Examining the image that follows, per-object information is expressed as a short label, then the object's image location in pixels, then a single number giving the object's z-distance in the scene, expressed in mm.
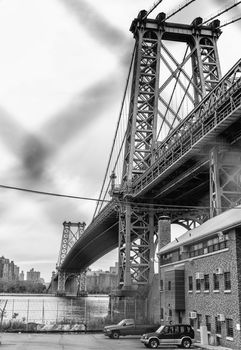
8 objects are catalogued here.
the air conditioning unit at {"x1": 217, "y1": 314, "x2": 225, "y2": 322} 28438
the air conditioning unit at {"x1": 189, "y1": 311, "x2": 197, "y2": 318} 33197
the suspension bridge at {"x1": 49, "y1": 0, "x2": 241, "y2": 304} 54594
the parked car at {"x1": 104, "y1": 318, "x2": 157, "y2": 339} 37594
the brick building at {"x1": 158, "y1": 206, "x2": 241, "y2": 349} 27594
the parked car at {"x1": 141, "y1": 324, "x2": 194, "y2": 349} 29888
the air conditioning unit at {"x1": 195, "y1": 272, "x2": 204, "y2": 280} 32262
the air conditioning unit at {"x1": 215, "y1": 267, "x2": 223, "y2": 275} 29156
